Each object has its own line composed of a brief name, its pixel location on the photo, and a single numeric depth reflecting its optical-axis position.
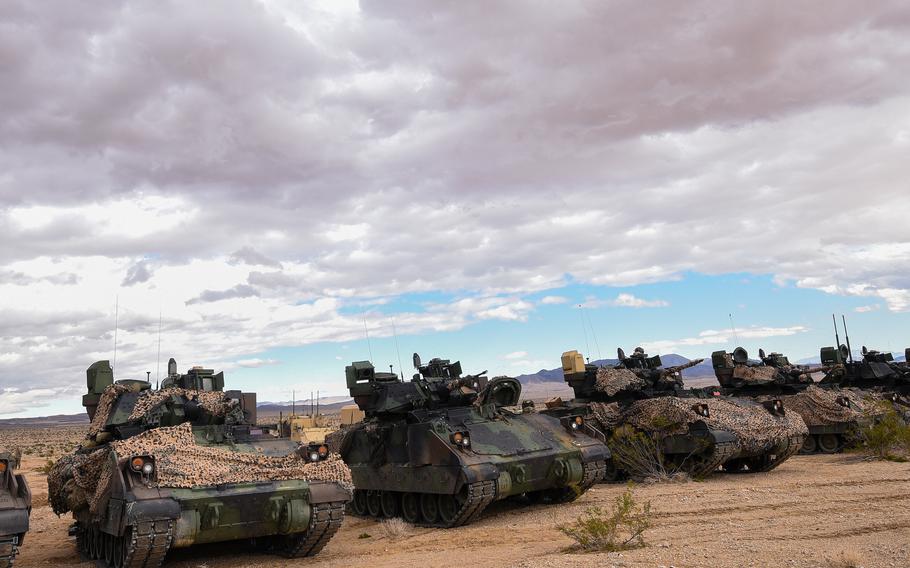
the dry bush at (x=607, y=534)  8.94
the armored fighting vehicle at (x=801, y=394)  20.83
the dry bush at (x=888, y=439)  17.52
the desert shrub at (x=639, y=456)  16.30
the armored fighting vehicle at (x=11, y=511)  8.27
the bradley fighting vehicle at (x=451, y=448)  12.34
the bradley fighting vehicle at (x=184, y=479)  9.15
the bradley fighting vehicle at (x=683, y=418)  15.89
